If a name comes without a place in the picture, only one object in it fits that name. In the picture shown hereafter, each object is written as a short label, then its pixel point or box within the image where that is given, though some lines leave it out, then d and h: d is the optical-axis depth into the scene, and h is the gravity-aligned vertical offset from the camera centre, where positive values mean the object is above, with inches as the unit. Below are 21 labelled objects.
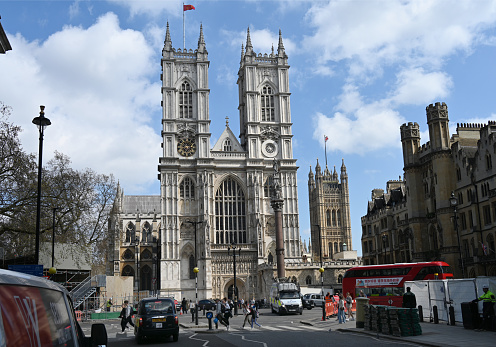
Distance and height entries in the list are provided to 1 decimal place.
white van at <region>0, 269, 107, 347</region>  149.3 -9.4
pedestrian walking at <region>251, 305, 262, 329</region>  984.5 -73.6
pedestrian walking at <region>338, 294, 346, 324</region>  976.3 -74.3
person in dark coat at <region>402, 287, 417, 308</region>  777.6 -46.7
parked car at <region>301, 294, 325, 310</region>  1812.3 -97.8
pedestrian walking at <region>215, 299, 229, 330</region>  935.7 -65.5
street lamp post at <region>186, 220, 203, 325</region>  1094.4 -78.6
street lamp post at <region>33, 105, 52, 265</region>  800.3 +243.4
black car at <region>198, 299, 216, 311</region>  1905.8 -102.2
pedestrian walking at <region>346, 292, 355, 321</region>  1085.1 -73.0
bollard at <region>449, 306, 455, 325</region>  794.8 -71.4
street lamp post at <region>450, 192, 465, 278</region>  1167.4 +143.9
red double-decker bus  1251.8 -22.2
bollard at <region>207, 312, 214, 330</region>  903.7 -67.4
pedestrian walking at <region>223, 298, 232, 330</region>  944.3 -68.4
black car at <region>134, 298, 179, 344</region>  709.9 -55.1
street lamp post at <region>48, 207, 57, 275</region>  1123.6 +27.4
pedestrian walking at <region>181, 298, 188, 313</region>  1846.5 -96.7
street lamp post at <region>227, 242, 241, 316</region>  1579.7 -92.6
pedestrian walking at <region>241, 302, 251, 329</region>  998.9 -79.9
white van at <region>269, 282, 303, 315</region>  1440.7 -70.4
